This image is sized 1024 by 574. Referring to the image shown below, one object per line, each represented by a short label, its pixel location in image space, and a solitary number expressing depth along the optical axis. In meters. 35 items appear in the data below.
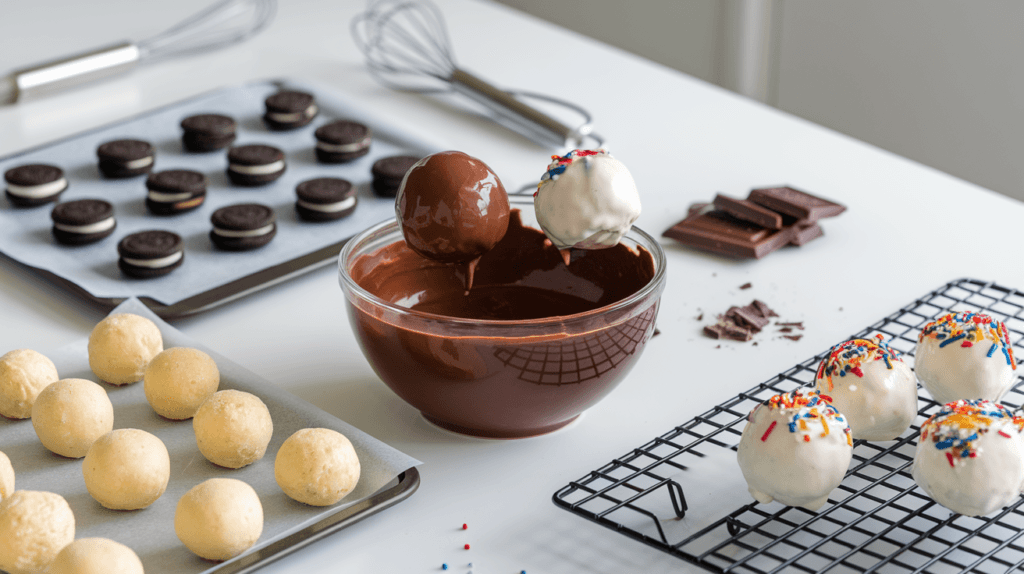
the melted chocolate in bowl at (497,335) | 1.23
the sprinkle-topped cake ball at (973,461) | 1.16
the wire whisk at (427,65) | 1.64
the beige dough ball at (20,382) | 1.27
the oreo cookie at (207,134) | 1.59
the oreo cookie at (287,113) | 1.63
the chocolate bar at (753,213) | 1.47
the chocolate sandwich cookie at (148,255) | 1.42
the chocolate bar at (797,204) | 1.48
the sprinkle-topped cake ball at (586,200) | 1.24
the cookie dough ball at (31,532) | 1.16
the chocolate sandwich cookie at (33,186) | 1.51
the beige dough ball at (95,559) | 1.13
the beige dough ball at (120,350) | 1.29
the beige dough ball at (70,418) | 1.23
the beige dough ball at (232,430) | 1.22
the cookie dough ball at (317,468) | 1.19
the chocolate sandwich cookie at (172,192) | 1.50
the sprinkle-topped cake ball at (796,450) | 1.17
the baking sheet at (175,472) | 1.19
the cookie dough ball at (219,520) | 1.16
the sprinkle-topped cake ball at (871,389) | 1.22
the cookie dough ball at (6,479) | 1.20
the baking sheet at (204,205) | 1.43
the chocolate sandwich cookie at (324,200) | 1.50
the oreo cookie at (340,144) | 1.58
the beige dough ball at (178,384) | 1.26
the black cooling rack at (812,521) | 1.16
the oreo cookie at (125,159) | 1.55
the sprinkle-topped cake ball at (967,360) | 1.24
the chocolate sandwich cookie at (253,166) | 1.54
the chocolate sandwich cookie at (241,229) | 1.45
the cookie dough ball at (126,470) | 1.19
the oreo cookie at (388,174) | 1.53
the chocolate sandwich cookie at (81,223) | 1.46
